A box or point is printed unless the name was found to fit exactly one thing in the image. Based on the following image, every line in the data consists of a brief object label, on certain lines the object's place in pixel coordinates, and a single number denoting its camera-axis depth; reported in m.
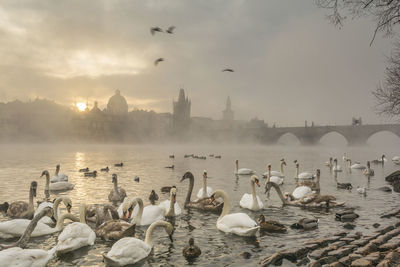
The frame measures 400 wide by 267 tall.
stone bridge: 117.88
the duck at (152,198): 16.41
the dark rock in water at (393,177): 25.24
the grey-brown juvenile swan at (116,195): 16.03
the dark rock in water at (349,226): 11.14
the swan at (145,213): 11.24
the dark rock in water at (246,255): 8.50
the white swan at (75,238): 8.51
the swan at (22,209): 12.33
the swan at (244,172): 29.64
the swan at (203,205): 13.84
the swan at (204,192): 16.19
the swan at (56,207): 11.21
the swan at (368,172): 30.39
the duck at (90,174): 27.75
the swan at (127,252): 7.67
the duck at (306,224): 11.16
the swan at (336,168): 32.69
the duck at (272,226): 10.68
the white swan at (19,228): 9.70
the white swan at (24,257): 6.77
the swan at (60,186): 20.23
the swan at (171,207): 12.44
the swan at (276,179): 21.68
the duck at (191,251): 8.55
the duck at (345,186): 21.31
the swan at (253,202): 13.98
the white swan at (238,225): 9.97
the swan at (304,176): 26.45
